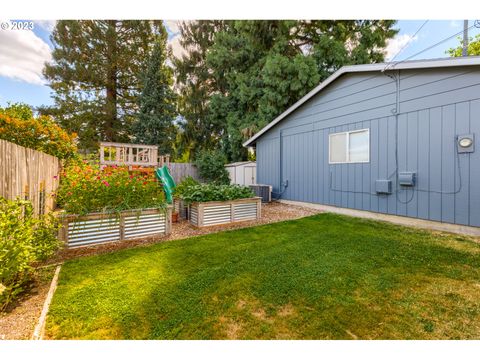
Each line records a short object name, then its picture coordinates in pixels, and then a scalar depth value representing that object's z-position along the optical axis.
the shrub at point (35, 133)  4.91
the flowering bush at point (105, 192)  3.71
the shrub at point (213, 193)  5.19
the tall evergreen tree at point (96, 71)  14.38
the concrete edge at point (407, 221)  4.23
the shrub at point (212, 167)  11.80
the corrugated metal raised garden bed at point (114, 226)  3.54
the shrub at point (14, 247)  2.02
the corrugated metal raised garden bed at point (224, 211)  5.00
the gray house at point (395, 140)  4.21
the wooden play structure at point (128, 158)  8.59
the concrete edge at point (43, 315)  1.76
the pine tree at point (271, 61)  12.16
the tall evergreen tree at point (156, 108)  15.12
